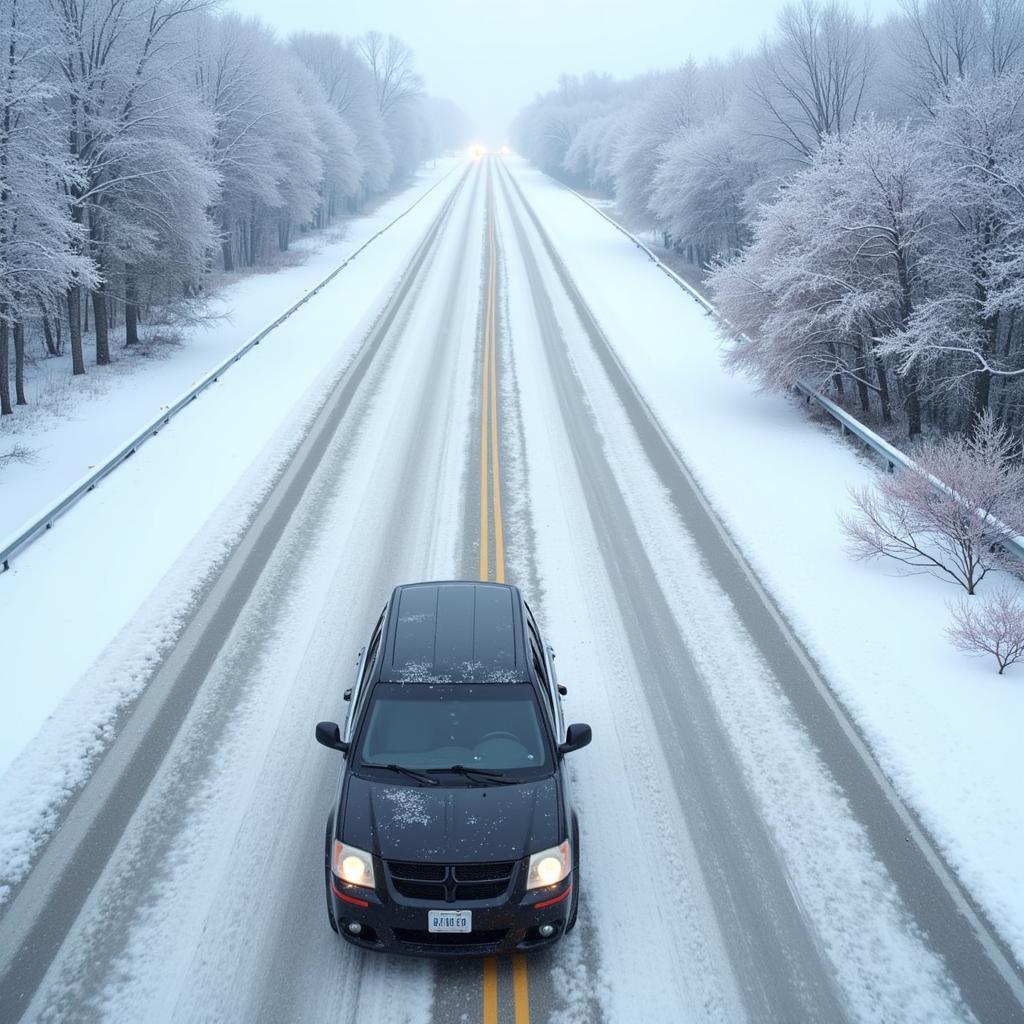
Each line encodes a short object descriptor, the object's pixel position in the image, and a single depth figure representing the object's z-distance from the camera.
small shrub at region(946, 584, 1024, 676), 9.79
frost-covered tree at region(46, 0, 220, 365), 23.20
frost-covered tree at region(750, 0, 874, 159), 36.50
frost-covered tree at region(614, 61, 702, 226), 53.91
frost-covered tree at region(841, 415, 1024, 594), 11.90
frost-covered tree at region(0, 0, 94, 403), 18.44
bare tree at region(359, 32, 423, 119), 98.38
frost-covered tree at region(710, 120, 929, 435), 18.95
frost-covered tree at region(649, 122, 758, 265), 41.03
